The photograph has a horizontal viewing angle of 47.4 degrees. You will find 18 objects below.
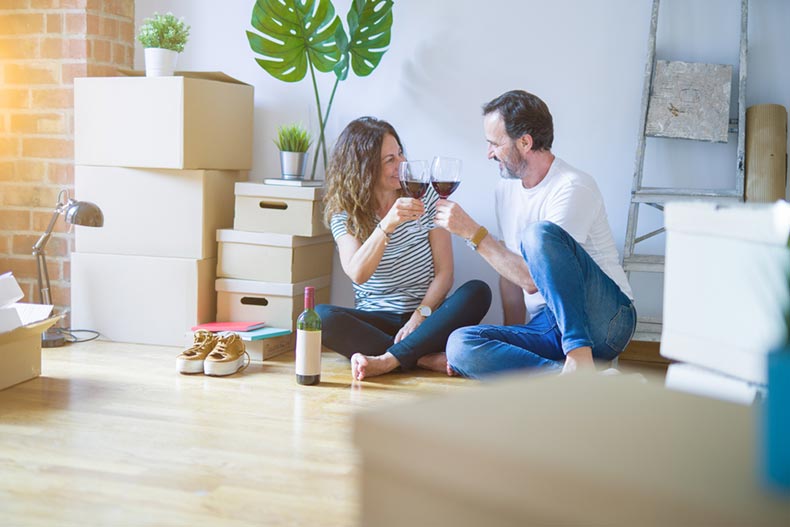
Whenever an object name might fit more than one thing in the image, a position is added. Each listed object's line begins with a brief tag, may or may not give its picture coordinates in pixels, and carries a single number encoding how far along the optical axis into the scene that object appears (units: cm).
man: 274
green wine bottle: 288
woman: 319
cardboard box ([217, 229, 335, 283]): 354
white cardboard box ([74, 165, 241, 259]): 359
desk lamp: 333
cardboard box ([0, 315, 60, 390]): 282
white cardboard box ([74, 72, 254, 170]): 351
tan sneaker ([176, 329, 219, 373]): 313
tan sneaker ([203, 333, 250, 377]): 310
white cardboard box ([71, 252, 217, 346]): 358
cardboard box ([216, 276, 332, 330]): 354
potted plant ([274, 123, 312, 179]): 368
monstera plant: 363
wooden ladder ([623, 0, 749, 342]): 329
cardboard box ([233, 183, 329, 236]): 354
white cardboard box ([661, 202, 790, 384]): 107
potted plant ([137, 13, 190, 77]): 360
